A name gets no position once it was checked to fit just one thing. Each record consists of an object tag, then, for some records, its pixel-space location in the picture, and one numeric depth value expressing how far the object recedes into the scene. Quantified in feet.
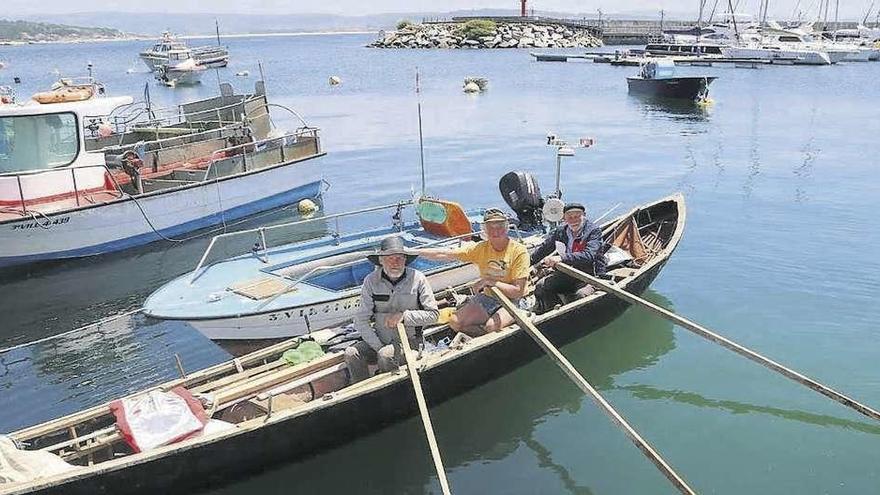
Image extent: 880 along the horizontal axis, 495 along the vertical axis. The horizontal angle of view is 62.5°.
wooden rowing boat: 23.79
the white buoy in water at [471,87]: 165.08
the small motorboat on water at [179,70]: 236.02
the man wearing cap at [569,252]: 34.83
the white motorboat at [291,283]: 35.37
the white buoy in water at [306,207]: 71.56
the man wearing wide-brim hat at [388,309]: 28.12
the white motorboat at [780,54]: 237.59
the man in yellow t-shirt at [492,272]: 31.42
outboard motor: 45.11
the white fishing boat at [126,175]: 54.85
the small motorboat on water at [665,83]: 147.84
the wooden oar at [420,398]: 22.90
